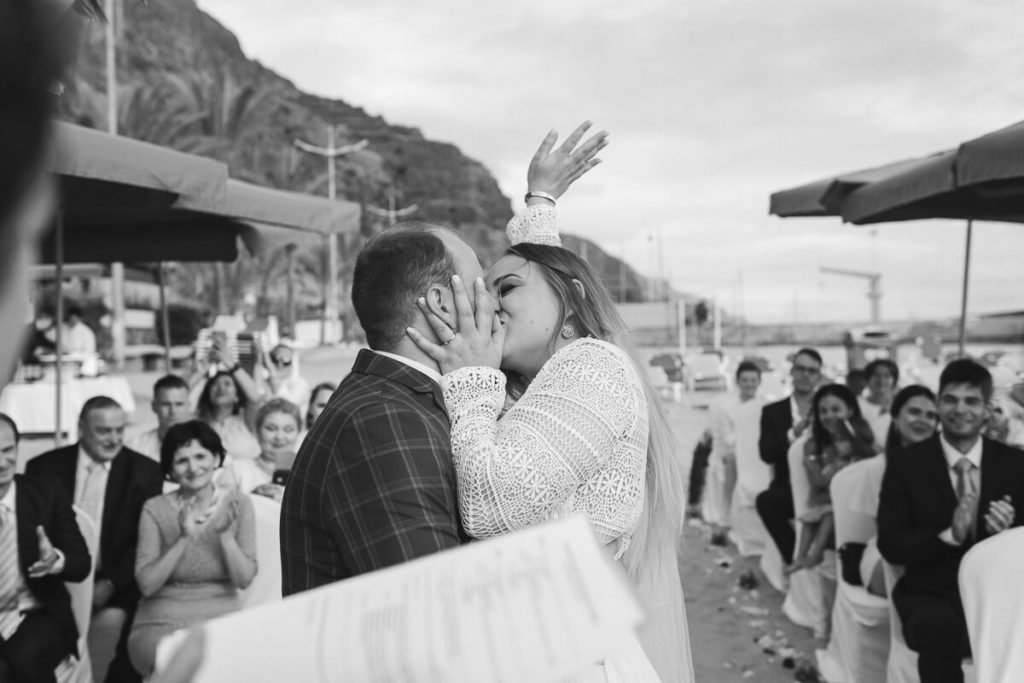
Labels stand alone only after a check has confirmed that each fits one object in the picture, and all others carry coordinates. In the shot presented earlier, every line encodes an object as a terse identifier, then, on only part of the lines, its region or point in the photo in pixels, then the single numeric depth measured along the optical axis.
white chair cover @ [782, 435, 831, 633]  5.93
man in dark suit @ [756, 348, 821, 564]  6.71
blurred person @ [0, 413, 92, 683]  3.59
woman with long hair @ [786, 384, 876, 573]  6.12
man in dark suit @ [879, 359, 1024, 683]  3.93
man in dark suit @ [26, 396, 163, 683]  4.46
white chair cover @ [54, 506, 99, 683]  3.85
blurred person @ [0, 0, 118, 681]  0.52
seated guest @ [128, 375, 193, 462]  5.99
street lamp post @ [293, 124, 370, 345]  40.99
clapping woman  4.03
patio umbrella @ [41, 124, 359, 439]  4.52
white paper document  0.78
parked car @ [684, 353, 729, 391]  23.44
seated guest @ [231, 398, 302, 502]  5.38
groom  1.43
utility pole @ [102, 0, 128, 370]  23.31
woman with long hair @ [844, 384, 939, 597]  5.12
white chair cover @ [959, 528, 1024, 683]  2.77
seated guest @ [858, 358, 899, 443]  7.74
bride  1.61
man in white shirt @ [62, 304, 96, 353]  14.15
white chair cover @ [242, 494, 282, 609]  4.32
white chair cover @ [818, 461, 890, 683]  4.72
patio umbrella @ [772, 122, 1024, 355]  3.84
